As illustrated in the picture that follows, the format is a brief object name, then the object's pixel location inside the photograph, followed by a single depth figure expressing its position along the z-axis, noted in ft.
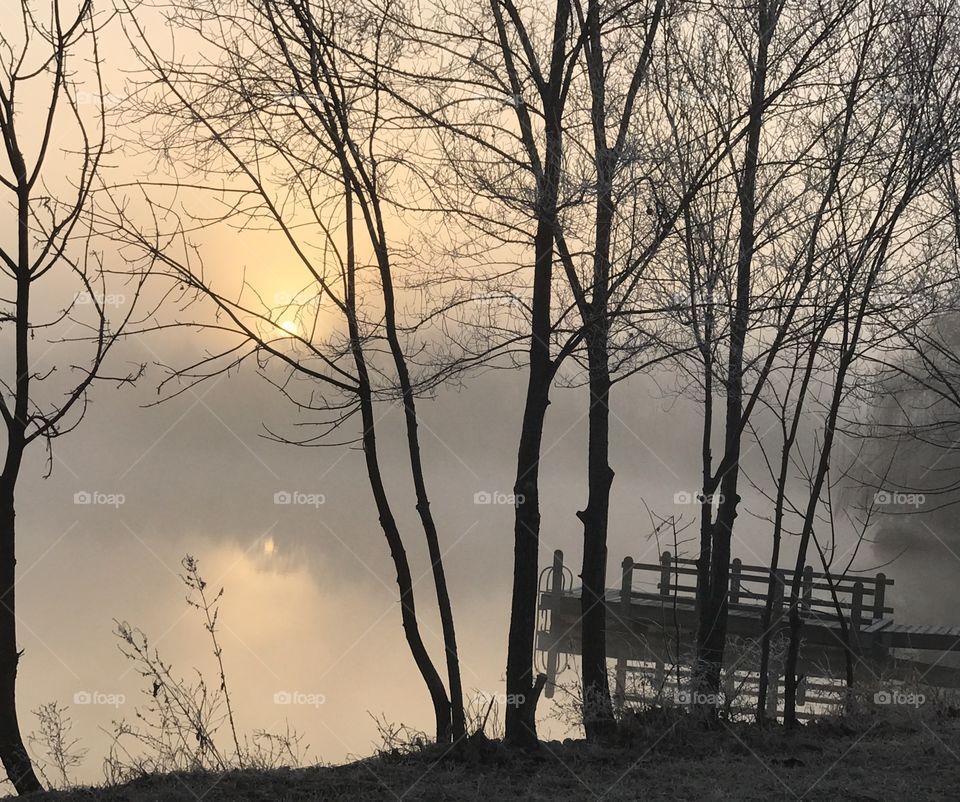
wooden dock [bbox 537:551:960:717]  58.80
